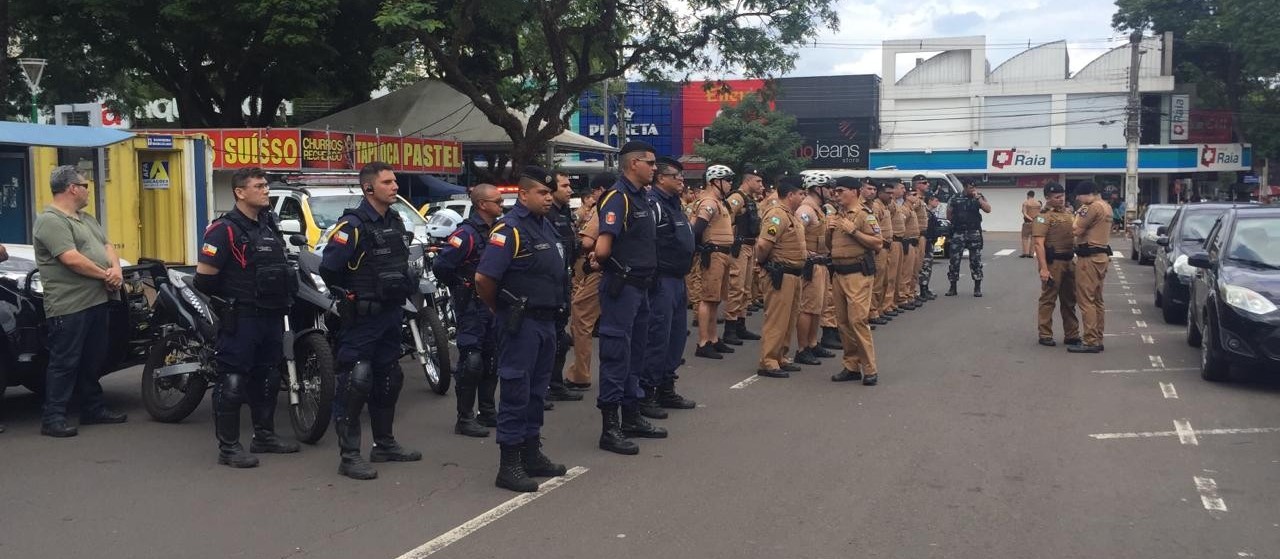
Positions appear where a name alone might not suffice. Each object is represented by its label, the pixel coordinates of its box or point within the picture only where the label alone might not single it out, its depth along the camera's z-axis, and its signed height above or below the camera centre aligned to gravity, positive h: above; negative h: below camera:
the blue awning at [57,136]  10.28 +0.60
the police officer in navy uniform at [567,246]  8.78 -0.36
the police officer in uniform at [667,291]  8.72 -0.67
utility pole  41.59 +2.08
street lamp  19.42 +2.12
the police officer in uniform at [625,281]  7.73 -0.53
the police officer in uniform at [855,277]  10.61 -0.70
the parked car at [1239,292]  9.96 -0.82
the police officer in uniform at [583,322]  10.33 -1.07
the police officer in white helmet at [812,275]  11.33 -0.72
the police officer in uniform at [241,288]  7.43 -0.54
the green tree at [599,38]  23.95 +3.38
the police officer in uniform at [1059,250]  12.77 -0.55
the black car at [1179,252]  15.06 -0.71
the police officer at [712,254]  12.05 -0.58
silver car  26.11 -0.68
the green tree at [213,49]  25.56 +3.48
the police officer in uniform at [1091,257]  12.41 -0.62
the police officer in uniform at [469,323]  8.44 -0.87
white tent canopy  29.45 +2.03
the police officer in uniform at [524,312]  6.81 -0.64
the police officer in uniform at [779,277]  11.02 -0.72
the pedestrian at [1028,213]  23.72 -0.31
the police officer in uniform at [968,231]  19.36 -0.52
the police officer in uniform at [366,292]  7.07 -0.54
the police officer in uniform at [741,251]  13.00 -0.58
